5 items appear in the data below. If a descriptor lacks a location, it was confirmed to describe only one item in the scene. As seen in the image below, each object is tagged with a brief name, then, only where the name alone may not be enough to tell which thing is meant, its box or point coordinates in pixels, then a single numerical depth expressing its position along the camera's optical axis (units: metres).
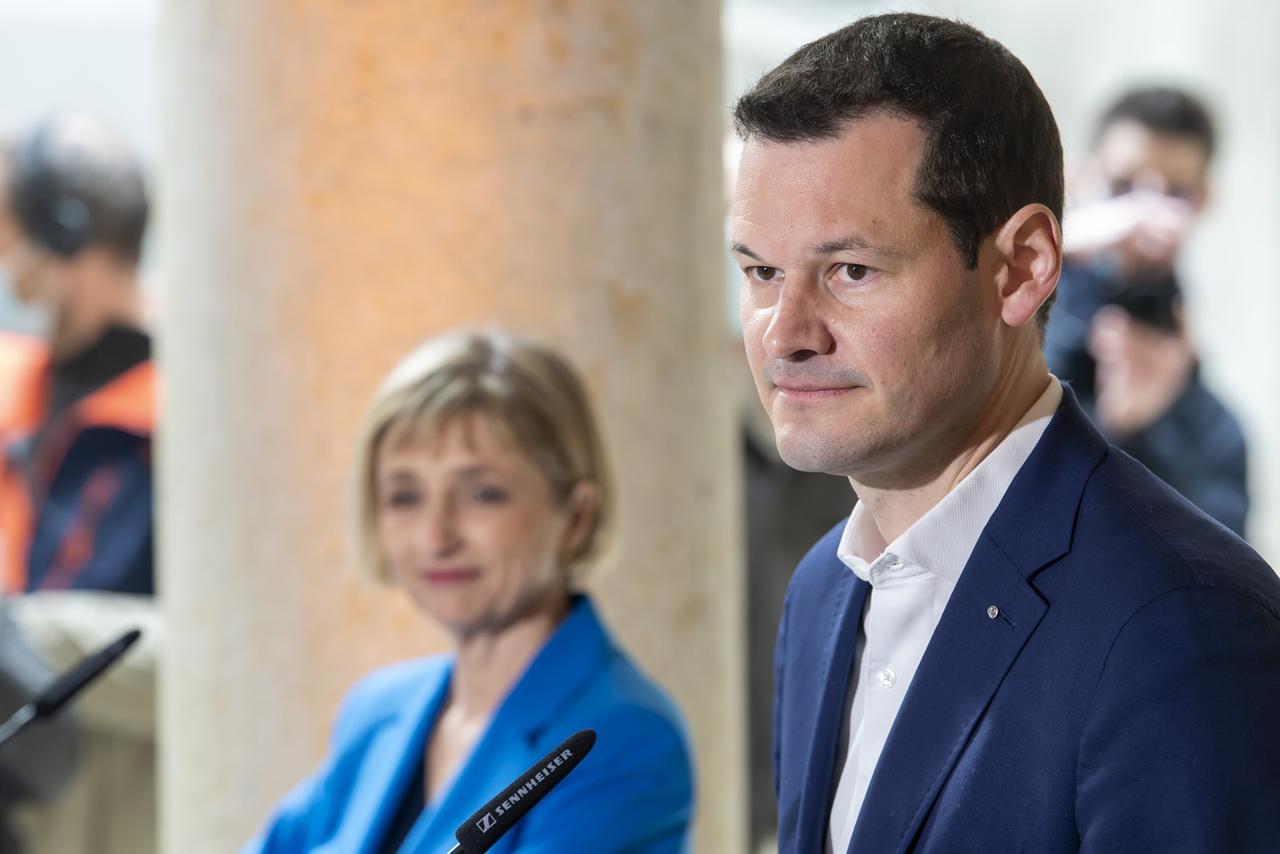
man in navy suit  2.76
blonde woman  4.62
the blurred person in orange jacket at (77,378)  8.20
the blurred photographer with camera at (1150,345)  7.71
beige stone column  6.28
